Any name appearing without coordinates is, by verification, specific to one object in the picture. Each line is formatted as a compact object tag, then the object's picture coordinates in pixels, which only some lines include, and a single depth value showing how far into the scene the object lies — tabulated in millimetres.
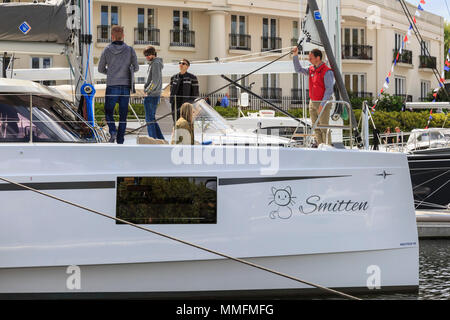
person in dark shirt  17140
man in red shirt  16271
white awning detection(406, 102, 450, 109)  29035
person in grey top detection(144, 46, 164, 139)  16016
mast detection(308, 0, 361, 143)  16375
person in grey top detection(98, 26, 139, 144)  16151
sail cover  16720
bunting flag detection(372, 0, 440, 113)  28511
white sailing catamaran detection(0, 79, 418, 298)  13589
